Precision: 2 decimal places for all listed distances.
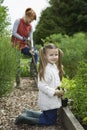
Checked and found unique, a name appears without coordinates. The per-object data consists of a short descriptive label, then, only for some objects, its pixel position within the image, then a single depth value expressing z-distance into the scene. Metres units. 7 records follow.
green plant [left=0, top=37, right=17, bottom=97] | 5.59
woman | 6.62
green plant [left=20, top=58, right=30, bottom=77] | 8.65
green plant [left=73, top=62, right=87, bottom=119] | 4.34
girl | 4.60
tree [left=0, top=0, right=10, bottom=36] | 8.66
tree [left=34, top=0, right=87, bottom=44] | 16.14
